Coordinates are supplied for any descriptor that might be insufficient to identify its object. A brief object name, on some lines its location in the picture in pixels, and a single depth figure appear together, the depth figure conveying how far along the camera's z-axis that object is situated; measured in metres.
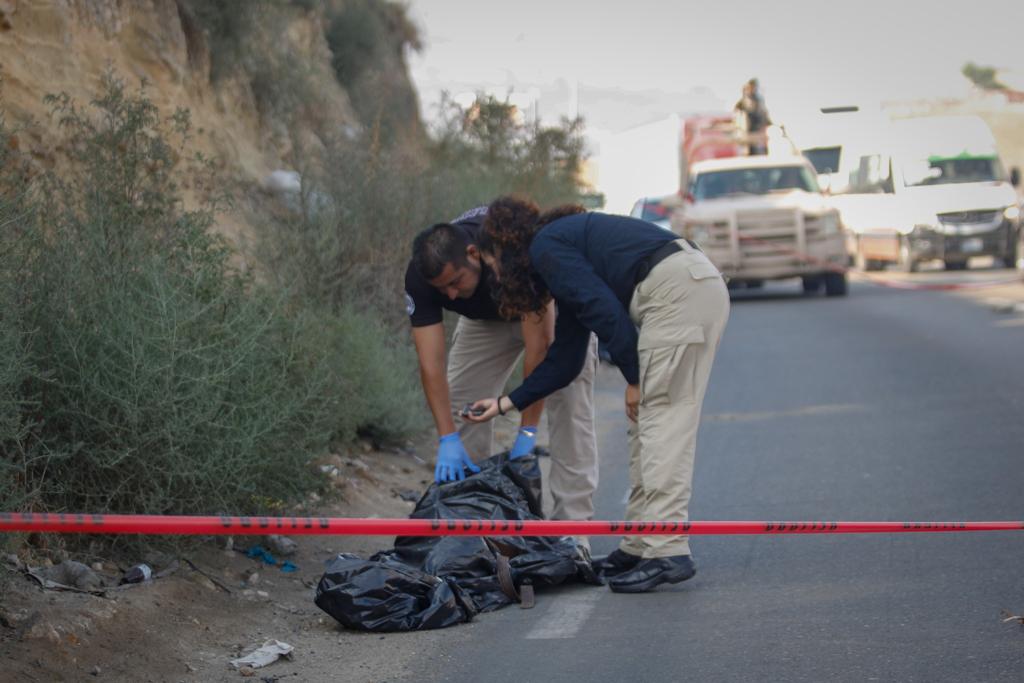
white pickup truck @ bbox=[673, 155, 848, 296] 22.20
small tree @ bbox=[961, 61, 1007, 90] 108.62
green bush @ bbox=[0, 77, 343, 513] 5.68
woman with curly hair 5.89
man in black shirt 6.07
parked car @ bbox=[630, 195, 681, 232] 21.78
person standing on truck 27.00
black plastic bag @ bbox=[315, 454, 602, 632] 5.49
